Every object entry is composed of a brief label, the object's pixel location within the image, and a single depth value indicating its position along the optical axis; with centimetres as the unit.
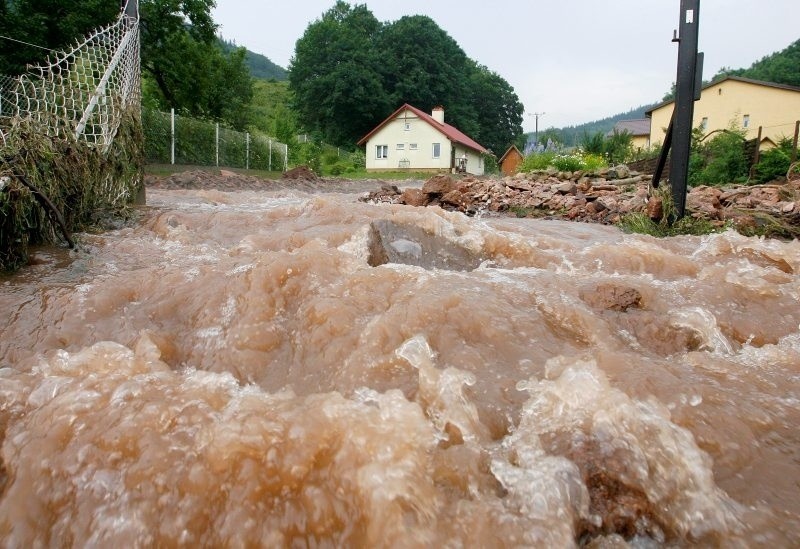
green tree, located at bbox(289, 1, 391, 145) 4647
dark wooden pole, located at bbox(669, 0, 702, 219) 537
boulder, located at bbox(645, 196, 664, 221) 585
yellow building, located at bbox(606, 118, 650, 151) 4067
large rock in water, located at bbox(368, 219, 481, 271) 423
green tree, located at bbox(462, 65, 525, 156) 6534
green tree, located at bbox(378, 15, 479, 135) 5153
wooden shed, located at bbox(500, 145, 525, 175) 4993
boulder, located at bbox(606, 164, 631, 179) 1073
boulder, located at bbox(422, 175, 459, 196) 843
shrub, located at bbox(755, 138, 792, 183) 1164
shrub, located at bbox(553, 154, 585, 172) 1385
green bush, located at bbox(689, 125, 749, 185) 1262
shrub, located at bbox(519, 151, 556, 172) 1554
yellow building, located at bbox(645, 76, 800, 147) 2766
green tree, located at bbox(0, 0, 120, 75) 1617
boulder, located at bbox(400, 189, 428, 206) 817
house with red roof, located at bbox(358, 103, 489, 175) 3806
